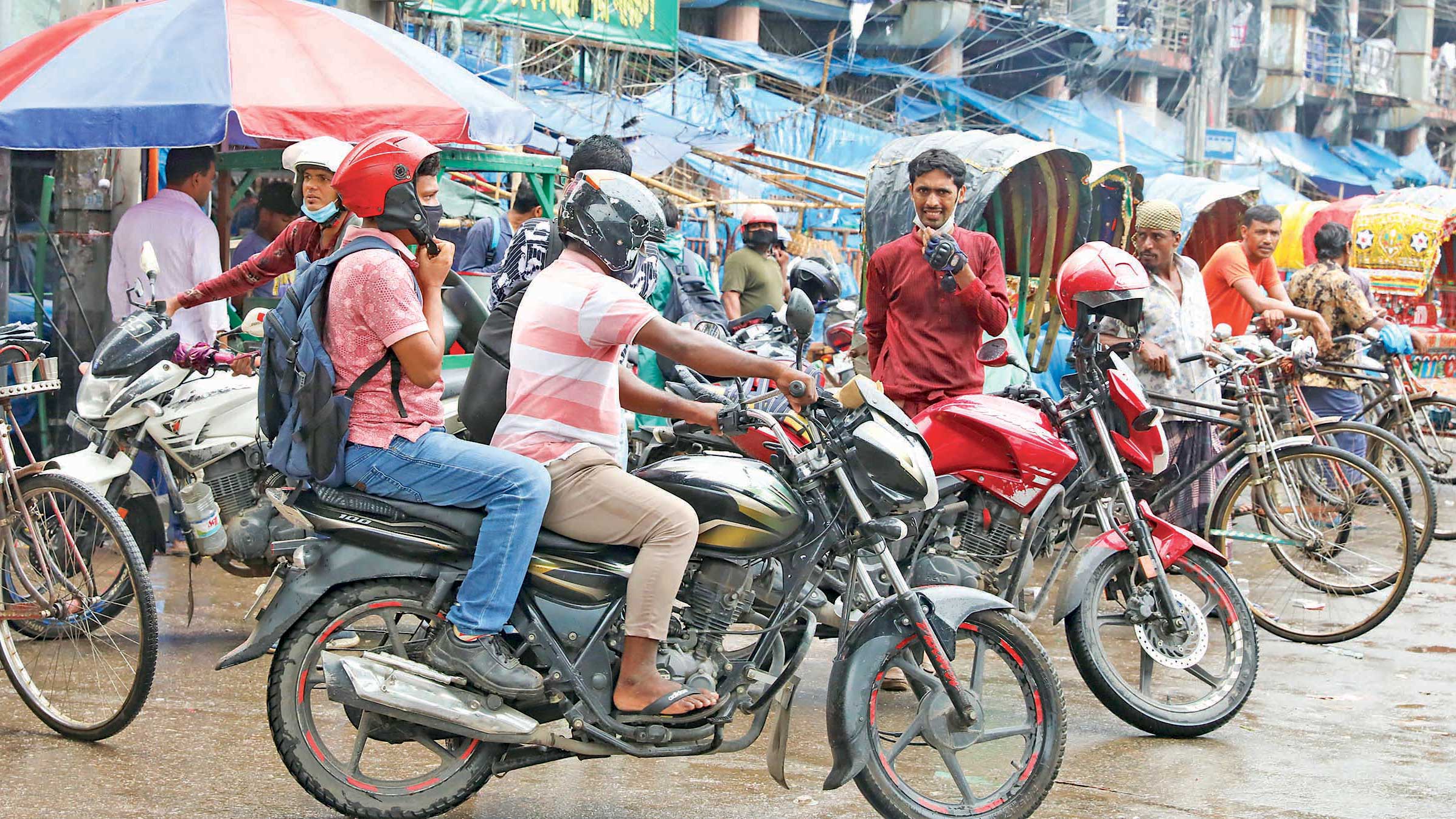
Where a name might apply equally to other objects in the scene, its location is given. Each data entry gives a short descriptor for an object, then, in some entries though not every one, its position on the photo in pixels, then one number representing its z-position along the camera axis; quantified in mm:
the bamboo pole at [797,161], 15607
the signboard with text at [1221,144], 28547
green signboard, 14664
